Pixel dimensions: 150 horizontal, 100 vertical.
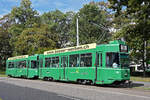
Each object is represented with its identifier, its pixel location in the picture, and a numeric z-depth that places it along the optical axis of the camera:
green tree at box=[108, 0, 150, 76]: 16.38
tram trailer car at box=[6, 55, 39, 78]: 25.85
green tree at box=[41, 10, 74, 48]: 60.47
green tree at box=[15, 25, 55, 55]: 43.41
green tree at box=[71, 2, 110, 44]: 46.62
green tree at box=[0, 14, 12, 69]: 56.73
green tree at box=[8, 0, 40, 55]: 58.06
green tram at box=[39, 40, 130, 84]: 15.27
